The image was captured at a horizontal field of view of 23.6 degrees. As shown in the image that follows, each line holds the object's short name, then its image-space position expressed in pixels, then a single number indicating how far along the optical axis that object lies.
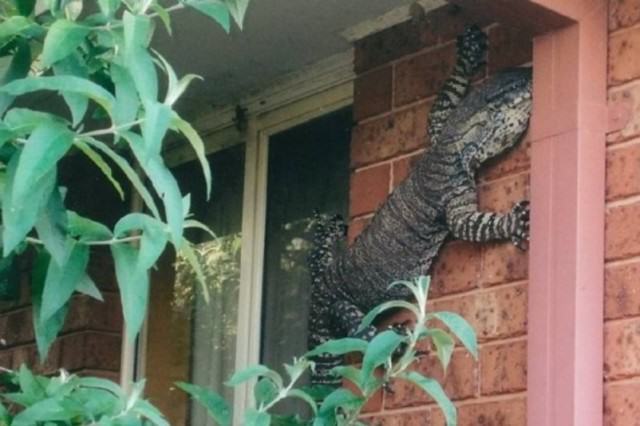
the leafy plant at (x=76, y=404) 2.19
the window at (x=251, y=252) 4.86
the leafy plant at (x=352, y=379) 2.55
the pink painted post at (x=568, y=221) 3.34
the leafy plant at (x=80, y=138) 2.11
